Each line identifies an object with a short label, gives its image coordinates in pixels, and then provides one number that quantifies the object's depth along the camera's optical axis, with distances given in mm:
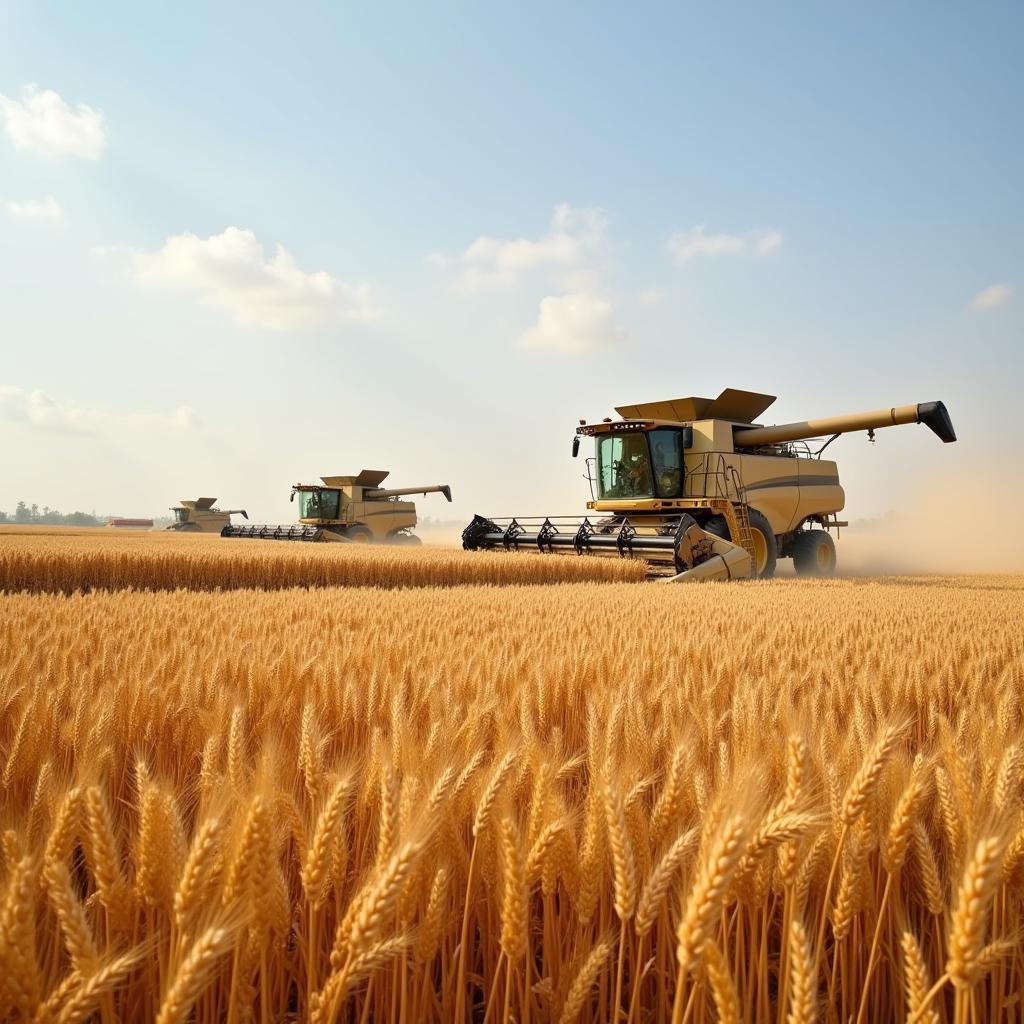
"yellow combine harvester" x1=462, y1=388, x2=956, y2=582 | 12984
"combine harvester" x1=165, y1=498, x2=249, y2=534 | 46125
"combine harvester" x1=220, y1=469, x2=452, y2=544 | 27578
